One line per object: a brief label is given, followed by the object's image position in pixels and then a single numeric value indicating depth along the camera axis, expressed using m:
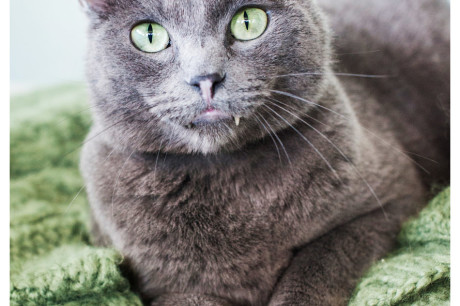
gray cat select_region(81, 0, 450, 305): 0.32
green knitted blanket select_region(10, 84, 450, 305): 0.33
